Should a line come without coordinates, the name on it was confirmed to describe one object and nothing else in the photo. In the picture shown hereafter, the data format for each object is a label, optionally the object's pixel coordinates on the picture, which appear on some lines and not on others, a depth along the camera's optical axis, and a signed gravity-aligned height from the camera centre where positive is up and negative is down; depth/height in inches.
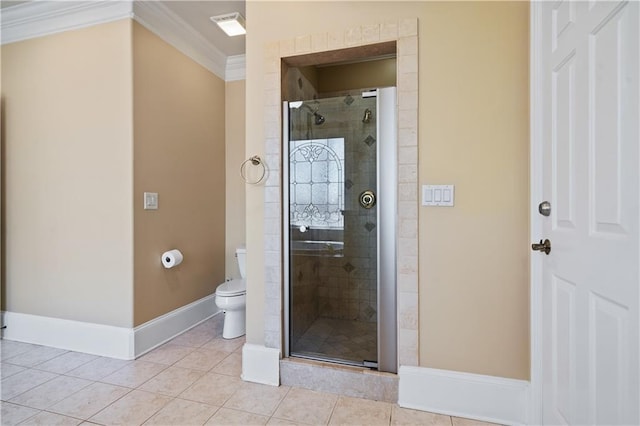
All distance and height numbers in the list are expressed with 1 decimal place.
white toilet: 100.3 -30.7
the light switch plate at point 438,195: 64.2 +3.1
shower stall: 70.2 -3.6
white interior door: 34.1 -0.2
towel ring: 76.3 +11.6
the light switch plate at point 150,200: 93.9 +3.1
